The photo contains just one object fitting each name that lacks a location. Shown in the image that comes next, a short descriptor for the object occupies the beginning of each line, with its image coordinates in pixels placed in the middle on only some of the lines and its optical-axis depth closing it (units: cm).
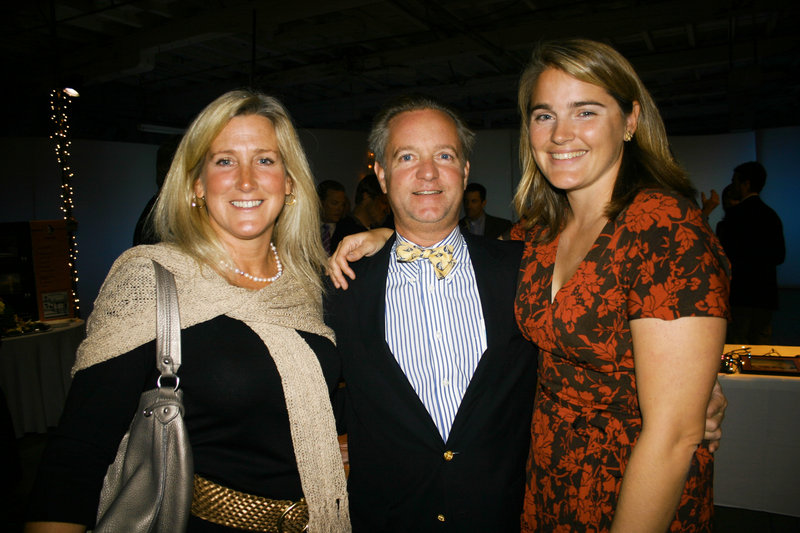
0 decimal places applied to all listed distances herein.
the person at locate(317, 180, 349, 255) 639
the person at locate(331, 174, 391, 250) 586
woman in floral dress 135
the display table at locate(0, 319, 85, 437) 457
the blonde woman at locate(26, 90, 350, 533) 138
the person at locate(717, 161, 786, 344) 546
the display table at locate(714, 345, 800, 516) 327
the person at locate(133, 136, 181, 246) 313
